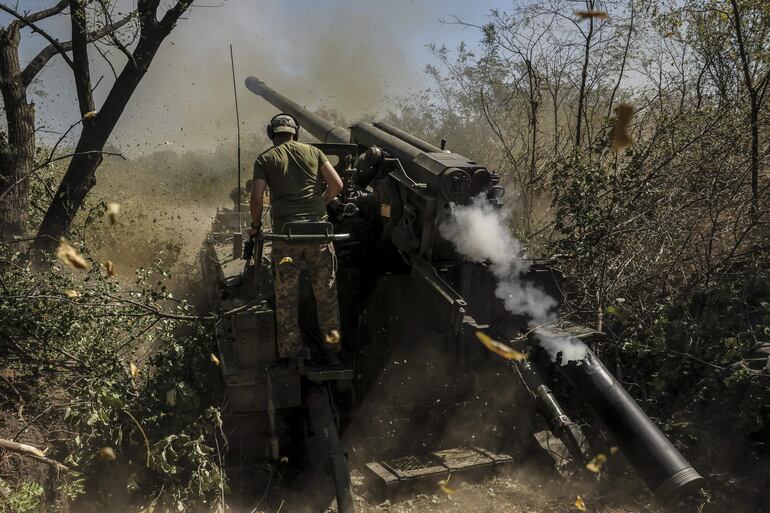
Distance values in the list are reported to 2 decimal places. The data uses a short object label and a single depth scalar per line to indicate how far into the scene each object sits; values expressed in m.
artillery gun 5.58
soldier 5.70
